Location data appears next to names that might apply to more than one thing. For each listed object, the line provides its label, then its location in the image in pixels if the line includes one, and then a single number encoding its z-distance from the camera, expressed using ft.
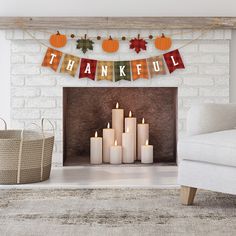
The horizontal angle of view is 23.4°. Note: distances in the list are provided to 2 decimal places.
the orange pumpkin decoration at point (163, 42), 13.97
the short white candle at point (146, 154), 14.65
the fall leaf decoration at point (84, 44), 13.94
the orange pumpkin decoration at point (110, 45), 13.96
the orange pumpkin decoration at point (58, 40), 13.92
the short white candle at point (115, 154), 14.58
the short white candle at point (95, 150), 14.61
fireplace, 15.48
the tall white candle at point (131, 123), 14.90
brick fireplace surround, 14.03
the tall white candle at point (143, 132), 14.94
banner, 14.01
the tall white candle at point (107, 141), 14.75
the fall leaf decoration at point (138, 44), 13.98
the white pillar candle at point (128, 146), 14.70
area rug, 8.12
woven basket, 11.72
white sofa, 9.07
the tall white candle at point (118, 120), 15.02
